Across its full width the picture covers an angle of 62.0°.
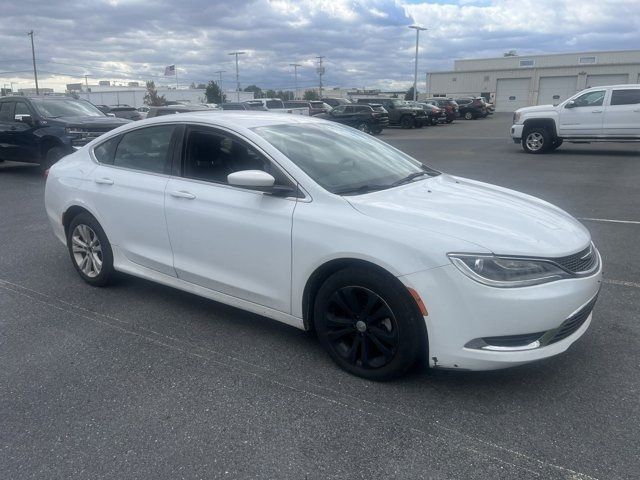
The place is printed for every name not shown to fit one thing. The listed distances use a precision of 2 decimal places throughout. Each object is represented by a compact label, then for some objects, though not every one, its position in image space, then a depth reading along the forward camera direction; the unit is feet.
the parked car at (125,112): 92.43
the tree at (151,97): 235.20
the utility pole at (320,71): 248.11
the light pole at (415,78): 182.76
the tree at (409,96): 242.86
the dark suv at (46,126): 36.94
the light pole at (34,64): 188.65
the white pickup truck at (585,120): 49.47
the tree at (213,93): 251.39
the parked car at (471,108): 135.23
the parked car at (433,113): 107.12
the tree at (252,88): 396.12
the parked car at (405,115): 102.17
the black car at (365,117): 88.53
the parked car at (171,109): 51.03
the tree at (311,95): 306.20
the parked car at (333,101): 134.81
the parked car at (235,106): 84.74
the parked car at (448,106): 119.75
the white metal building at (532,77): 181.37
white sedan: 9.45
